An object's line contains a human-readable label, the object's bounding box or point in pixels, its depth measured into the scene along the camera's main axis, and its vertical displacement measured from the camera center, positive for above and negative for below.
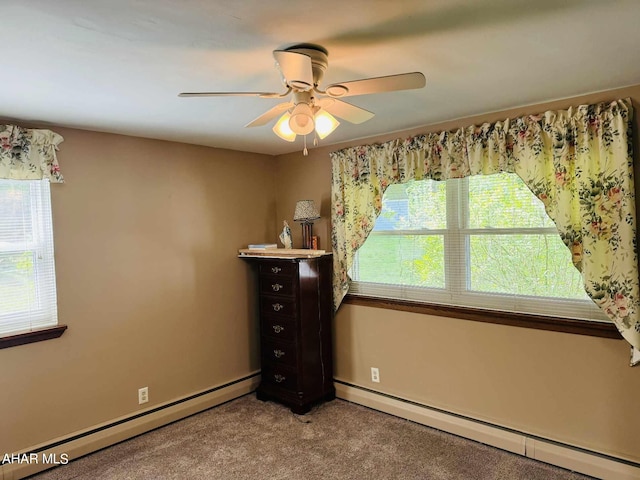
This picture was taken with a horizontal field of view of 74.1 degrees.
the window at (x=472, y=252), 2.65 -0.18
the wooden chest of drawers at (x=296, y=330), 3.47 -0.82
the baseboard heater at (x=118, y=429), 2.68 -1.37
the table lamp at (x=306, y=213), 3.62 +0.18
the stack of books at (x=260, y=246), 3.81 -0.10
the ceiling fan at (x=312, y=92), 1.51 +0.57
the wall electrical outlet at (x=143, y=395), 3.23 -1.19
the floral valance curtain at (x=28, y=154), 2.60 +0.57
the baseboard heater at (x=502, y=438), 2.46 -1.42
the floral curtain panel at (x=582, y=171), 2.32 +0.32
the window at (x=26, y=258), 2.64 -0.09
